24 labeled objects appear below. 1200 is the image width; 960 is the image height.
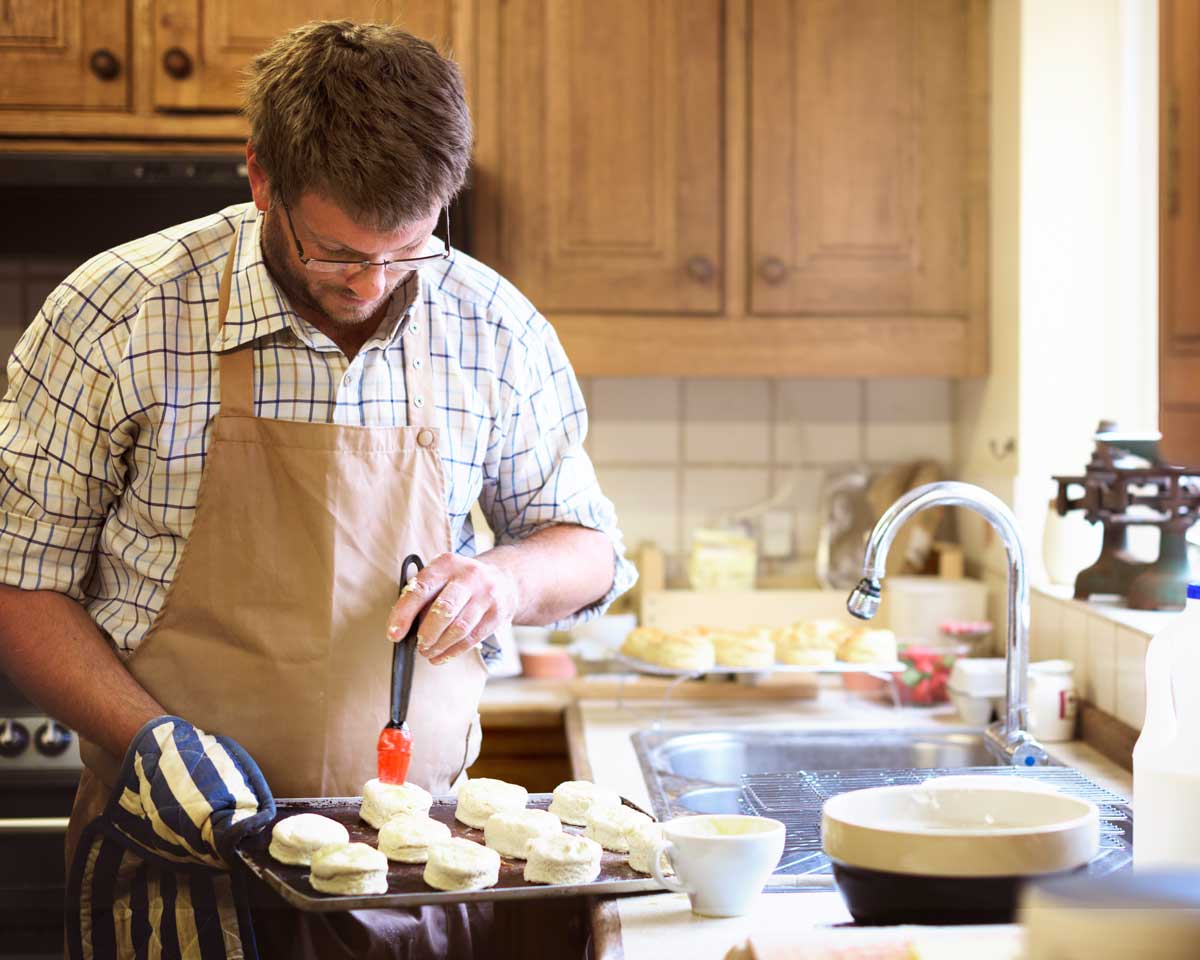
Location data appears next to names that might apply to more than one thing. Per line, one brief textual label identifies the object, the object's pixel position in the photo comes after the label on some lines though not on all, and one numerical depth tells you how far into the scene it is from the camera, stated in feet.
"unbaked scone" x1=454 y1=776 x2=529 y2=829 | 4.04
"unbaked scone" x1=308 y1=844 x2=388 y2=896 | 3.46
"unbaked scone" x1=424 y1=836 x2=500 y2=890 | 3.52
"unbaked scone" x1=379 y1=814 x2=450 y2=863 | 3.74
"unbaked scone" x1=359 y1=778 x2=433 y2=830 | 3.99
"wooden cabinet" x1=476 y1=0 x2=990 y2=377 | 7.97
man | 4.34
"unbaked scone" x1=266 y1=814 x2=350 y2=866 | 3.67
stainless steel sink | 6.40
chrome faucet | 4.82
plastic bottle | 3.45
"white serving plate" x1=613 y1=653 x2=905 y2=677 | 6.76
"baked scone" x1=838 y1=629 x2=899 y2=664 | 6.86
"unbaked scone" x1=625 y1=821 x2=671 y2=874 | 3.68
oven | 6.70
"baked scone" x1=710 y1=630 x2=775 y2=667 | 6.82
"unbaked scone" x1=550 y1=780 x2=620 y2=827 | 4.06
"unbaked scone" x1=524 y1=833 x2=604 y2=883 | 3.59
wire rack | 4.22
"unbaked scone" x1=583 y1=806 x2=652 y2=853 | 3.87
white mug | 3.52
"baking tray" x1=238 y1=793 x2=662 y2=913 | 3.44
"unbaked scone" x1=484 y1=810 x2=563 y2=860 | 3.79
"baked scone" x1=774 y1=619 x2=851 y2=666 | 6.85
